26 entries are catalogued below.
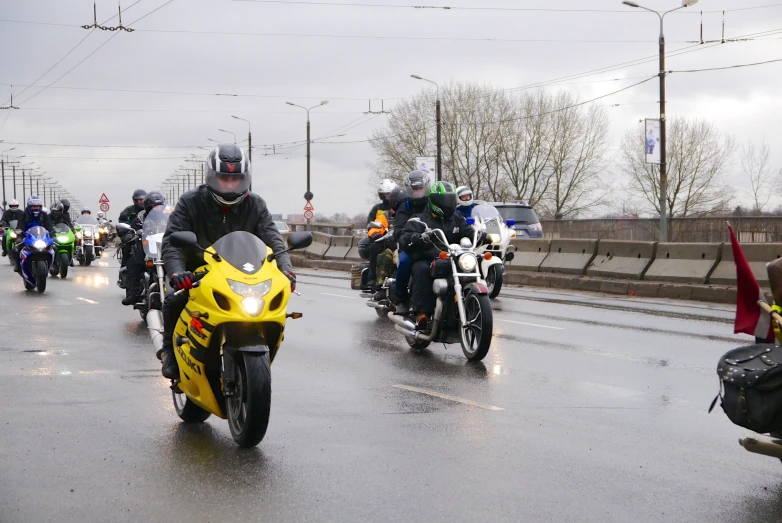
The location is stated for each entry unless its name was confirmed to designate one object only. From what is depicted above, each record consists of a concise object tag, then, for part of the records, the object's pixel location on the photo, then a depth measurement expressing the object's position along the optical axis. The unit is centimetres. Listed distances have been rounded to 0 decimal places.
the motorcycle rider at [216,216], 647
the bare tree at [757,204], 5711
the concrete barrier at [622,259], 2042
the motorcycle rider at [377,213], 1417
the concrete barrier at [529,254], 2383
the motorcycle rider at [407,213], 1099
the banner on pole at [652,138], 2975
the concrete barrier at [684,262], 1872
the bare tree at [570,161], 6806
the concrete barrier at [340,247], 3284
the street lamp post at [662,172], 2931
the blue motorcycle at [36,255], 1909
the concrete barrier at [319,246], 3438
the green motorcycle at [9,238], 2549
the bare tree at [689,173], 6525
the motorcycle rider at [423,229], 1064
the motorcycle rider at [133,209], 1523
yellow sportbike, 579
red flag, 513
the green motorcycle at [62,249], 2409
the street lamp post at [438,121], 4298
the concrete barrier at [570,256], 2213
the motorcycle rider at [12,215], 2024
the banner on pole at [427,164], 4362
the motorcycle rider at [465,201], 1655
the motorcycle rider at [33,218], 1989
